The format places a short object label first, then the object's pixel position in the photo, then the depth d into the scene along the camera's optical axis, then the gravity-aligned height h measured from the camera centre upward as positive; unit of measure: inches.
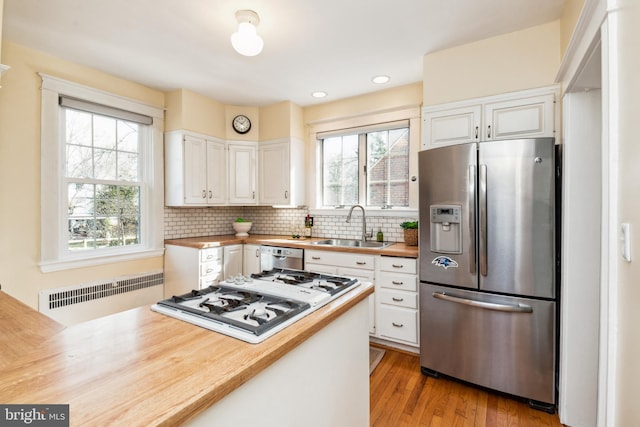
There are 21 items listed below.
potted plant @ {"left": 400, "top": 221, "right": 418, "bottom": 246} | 117.0 -8.4
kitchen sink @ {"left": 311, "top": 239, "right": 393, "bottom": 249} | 125.5 -14.0
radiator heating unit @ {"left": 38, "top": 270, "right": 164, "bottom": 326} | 102.7 -32.9
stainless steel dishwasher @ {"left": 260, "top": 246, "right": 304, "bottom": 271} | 125.1 -20.1
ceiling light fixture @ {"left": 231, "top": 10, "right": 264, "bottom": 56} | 74.5 +43.6
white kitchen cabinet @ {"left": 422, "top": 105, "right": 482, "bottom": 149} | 92.8 +28.0
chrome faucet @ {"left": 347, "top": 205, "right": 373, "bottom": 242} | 133.2 -6.0
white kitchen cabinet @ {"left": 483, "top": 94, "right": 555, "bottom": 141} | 83.5 +27.4
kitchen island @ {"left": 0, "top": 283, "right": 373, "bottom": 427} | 23.5 -15.1
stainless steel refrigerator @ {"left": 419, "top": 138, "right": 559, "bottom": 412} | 74.5 -14.1
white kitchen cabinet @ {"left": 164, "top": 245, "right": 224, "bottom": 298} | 125.0 -24.6
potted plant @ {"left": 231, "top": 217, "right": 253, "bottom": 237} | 158.9 -7.9
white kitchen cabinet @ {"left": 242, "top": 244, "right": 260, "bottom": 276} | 138.0 -22.3
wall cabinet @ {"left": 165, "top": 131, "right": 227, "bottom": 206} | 131.5 +19.3
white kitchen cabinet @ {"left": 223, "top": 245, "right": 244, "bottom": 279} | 135.5 -22.5
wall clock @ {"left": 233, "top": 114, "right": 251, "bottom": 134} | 151.9 +45.0
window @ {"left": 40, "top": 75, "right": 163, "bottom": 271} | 102.0 +13.2
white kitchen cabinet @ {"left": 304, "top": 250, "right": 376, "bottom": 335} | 110.1 -20.7
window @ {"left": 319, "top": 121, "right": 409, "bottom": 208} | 133.6 +21.8
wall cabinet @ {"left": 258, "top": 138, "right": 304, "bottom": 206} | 145.8 +20.0
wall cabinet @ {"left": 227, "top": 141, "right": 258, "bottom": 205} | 150.6 +19.8
